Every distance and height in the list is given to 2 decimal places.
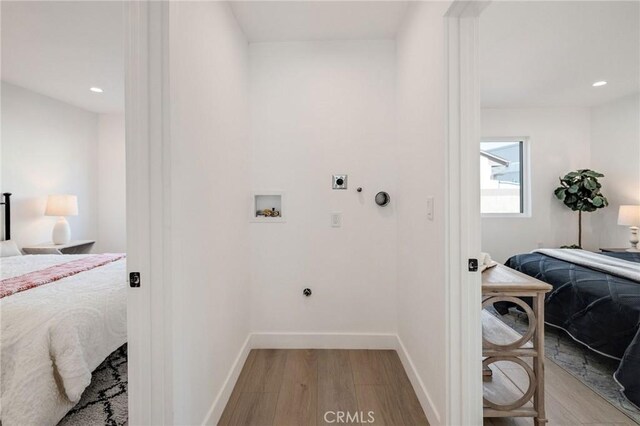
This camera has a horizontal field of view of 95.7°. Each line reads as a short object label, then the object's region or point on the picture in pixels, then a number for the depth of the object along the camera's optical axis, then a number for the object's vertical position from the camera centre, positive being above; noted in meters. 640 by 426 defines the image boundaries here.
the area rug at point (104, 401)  1.63 -1.14
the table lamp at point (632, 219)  3.70 -0.07
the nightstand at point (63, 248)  3.51 -0.43
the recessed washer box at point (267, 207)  2.40 +0.06
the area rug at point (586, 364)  1.76 -1.11
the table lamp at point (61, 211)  3.63 +0.04
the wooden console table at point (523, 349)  1.48 -0.70
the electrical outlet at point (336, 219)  2.39 -0.04
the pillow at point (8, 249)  3.00 -0.36
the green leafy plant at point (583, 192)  4.01 +0.31
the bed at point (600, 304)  1.78 -0.67
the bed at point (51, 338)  1.41 -0.69
